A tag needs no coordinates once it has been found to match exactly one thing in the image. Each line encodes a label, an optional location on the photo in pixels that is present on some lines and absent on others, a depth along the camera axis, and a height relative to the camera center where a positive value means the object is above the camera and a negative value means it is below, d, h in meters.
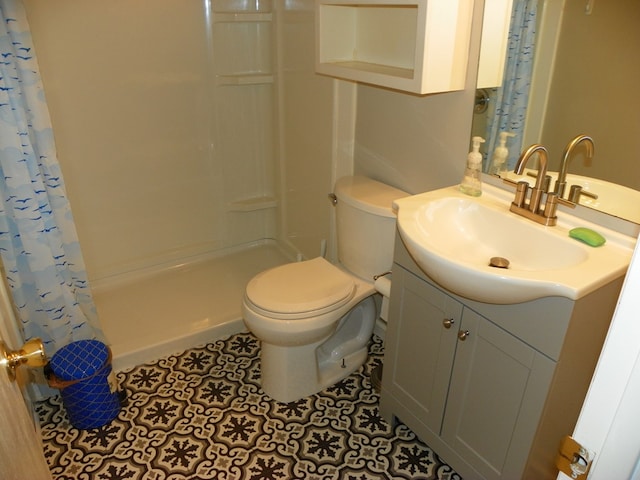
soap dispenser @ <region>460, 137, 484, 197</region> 1.64 -0.50
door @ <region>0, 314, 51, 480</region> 0.78 -0.66
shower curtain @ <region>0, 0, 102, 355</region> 1.69 -0.68
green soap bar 1.34 -0.56
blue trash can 1.84 -1.24
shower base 2.33 -1.40
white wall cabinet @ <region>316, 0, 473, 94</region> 1.55 -0.13
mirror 1.30 -0.20
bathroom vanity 1.28 -0.96
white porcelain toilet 1.89 -1.02
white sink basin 1.19 -0.59
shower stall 2.38 -0.69
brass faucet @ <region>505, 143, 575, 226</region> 1.45 -0.50
